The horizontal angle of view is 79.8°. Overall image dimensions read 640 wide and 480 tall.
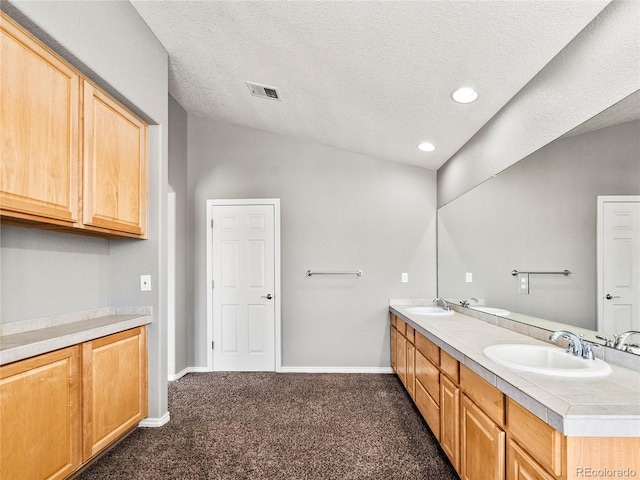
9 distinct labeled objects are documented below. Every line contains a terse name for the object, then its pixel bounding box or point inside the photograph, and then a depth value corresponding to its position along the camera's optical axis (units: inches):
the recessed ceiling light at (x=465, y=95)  98.5
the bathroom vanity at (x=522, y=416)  46.1
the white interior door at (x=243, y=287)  171.5
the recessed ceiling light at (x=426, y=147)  142.4
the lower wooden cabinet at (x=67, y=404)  65.5
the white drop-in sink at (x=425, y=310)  144.1
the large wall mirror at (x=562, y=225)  63.6
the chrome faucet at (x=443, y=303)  149.7
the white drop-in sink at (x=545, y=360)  59.0
